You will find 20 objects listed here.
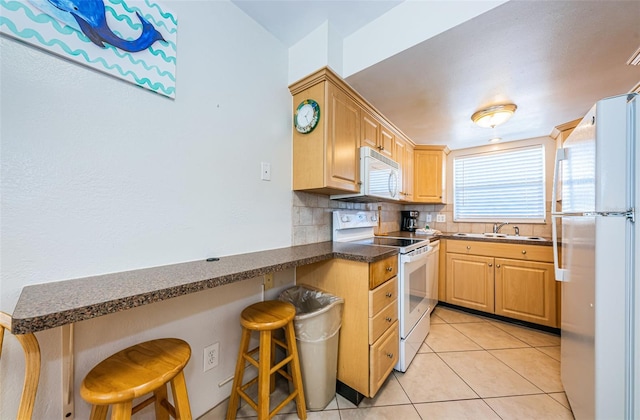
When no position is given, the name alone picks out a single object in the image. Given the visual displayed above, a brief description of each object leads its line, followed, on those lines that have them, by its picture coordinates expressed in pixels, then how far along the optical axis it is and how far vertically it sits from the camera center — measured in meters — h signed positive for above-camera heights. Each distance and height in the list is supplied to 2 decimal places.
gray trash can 1.32 -0.82
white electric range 1.67 -0.52
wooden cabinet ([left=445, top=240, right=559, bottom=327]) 2.25 -0.73
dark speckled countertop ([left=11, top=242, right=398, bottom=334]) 0.58 -0.27
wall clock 1.57 +0.66
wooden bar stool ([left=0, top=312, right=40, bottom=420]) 0.65 -0.46
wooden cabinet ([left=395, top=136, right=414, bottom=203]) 2.67 +0.58
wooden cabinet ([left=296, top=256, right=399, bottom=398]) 1.37 -0.68
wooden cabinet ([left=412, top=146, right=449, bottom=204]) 3.12 +0.51
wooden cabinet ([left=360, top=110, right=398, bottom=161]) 1.96 +0.71
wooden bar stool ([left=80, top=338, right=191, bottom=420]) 0.70 -0.56
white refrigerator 0.90 -0.19
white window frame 2.74 +0.14
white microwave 1.87 +0.29
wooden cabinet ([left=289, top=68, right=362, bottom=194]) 1.55 +0.49
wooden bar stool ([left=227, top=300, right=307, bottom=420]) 1.12 -0.76
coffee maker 3.37 -0.13
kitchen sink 2.72 -0.30
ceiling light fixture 1.99 +0.87
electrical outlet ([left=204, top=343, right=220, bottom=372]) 1.25 -0.81
